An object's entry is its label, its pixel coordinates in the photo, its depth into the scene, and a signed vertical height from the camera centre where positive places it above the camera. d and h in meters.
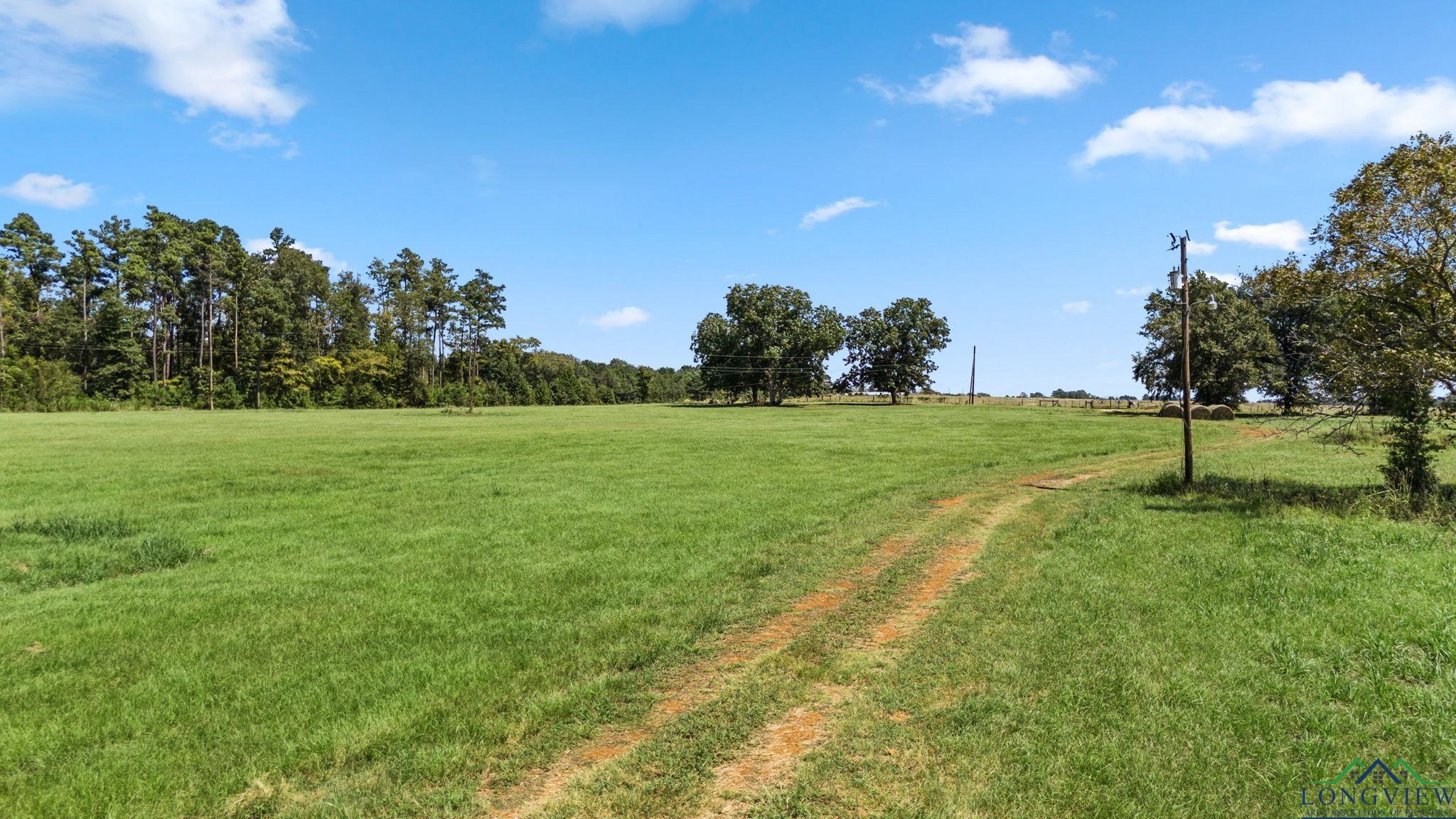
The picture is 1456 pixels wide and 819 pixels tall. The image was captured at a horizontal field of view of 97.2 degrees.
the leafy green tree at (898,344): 99.50 +9.92
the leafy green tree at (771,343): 94.25 +9.38
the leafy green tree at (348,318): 99.31 +13.60
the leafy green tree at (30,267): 78.62 +18.19
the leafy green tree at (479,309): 102.00 +15.65
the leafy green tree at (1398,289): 15.85 +3.29
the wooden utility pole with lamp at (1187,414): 18.53 -0.18
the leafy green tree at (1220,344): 65.69 +6.72
